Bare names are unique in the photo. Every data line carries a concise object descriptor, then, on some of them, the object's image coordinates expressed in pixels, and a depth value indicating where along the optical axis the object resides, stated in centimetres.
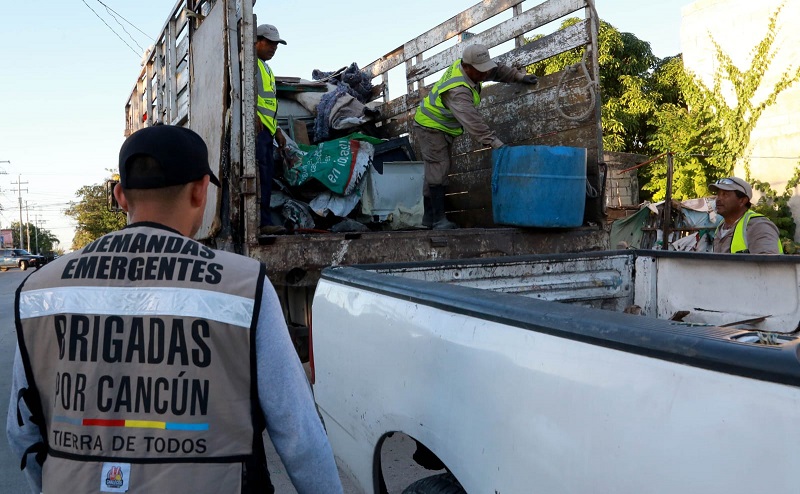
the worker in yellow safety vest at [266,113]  486
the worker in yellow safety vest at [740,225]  403
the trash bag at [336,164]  512
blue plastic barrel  485
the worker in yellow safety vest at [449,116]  521
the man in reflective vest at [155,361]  124
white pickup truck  99
